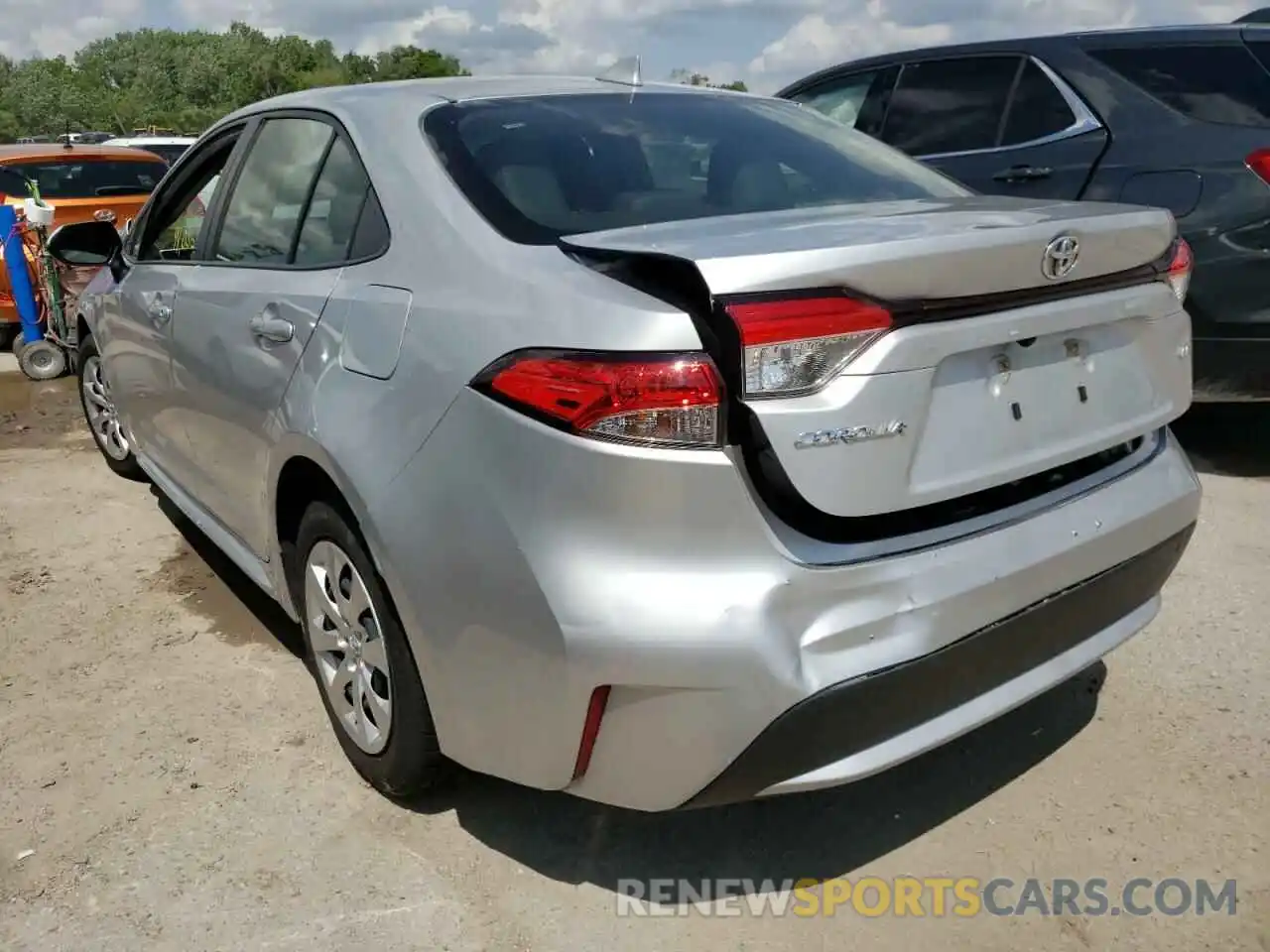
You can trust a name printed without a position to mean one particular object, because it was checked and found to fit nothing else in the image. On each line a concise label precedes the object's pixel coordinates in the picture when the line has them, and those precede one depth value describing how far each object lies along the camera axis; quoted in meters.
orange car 8.97
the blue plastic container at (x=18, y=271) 7.44
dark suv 4.30
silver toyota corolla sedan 1.80
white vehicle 18.36
